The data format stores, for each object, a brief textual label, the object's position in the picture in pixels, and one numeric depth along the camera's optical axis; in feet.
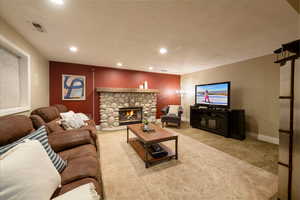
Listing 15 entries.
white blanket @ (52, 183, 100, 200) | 2.39
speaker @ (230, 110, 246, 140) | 10.73
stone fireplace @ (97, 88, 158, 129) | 13.90
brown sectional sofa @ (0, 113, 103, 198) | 3.43
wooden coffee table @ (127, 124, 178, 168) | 6.70
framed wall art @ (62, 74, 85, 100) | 12.41
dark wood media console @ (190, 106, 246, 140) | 10.87
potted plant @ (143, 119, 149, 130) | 8.55
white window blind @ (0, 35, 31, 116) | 5.72
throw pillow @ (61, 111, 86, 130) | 7.51
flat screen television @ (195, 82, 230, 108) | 11.76
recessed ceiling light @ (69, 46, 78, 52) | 8.63
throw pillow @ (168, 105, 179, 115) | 15.42
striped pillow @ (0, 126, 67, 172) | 3.69
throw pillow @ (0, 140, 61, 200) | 2.10
